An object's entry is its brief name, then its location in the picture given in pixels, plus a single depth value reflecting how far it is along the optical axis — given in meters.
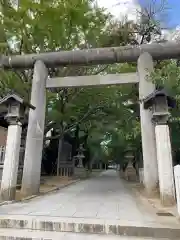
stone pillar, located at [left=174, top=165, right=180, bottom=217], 4.98
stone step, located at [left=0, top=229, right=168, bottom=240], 4.25
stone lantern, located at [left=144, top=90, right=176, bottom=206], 6.62
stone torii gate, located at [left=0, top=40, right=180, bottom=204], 8.60
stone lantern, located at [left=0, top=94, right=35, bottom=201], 7.22
